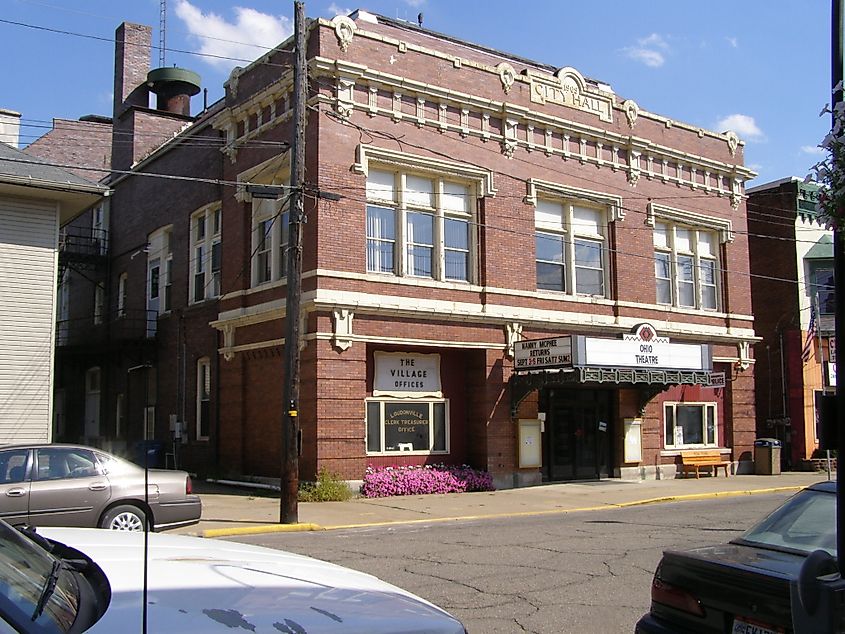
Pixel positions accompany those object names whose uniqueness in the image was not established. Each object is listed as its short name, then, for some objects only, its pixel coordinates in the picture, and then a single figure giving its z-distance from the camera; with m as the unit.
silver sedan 11.46
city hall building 20.28
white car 2.52
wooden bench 26.52
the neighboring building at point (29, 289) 18.48
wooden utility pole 15.33
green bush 18.78
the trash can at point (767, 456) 28.14
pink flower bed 19.84
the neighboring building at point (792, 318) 31.44
